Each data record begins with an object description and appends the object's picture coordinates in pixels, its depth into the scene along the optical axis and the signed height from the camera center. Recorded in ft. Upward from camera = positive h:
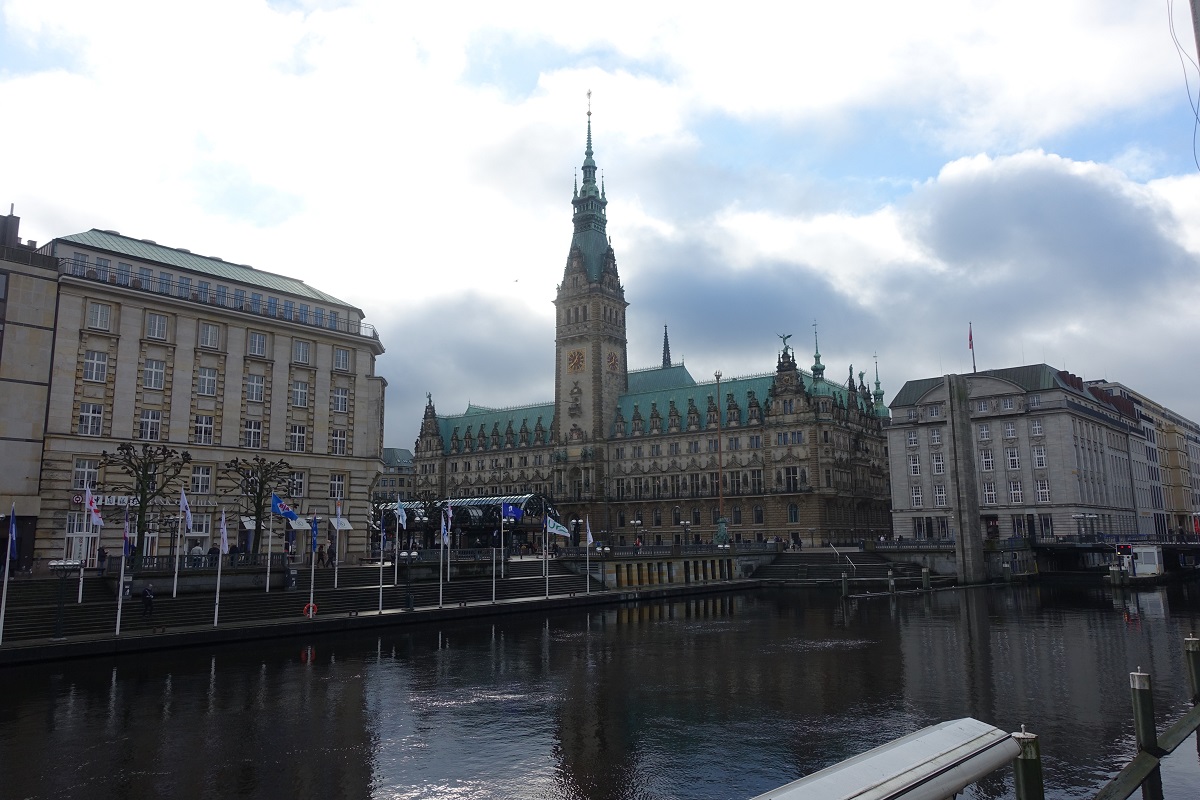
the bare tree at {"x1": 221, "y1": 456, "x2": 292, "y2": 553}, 191.52 +13.46
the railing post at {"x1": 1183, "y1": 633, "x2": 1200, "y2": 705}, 81.46 -12.61
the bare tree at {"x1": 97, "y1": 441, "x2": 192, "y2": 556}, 164.14 +15.09
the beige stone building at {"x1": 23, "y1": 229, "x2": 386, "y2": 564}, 194.49 +40.14
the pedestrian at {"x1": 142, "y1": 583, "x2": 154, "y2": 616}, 143.33 -11.07
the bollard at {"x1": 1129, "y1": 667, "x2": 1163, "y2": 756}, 63.10 -13.99
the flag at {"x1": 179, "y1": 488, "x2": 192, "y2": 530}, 157.34 +5.29
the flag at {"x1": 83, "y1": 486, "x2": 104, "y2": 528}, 146.30 +5.38
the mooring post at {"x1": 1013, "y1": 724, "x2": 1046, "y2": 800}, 40.70 -11.51
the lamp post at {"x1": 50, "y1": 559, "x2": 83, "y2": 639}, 131.98 -5.91
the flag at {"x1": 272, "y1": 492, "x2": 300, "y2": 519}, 170.46 +5.47
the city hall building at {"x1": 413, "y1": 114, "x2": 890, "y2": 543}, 414.82 +49.22
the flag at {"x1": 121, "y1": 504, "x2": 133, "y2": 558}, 139.23 -0.37
